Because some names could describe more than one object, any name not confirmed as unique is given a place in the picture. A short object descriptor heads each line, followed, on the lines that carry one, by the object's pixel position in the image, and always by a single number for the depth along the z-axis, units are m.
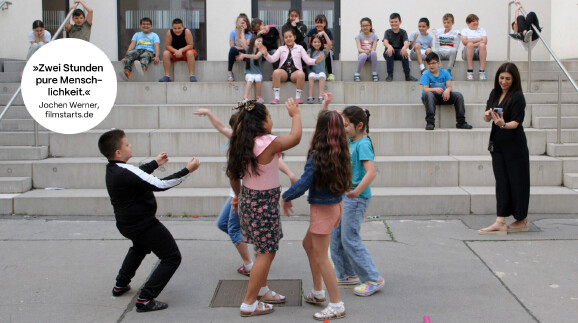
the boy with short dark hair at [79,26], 11.87
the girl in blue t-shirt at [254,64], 10.55
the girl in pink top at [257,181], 4.64
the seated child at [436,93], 9.56
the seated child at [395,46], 11.27
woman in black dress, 6.82
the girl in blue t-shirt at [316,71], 10.39
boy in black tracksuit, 4.80
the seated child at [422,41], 11.80
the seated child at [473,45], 11.34
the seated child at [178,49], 11.19
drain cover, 5.08
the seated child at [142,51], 11.16
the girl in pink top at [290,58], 10.62
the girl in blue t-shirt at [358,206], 5.08
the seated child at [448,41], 11.63
